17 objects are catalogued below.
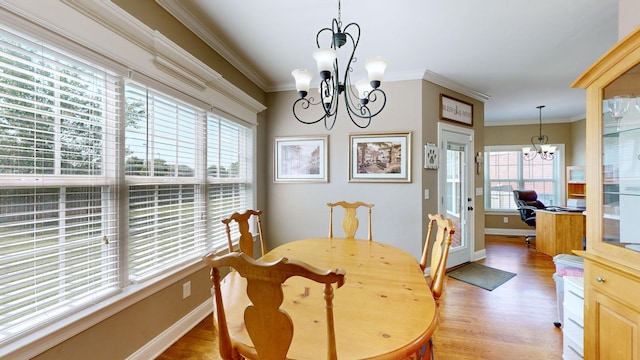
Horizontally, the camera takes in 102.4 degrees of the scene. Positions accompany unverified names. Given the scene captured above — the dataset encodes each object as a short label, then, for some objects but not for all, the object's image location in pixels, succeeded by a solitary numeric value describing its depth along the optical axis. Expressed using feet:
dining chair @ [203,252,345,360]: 2.40
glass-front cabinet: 4.25
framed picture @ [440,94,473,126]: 11.66
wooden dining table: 2.83
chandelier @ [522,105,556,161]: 17.28
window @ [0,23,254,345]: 3.88
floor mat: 10.52
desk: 13.25
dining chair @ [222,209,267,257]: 5.89
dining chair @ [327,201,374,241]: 8.27
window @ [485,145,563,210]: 19.02
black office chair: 16.48
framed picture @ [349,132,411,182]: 10.81
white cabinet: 5.83
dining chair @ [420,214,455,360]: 4.58
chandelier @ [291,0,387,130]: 4.97
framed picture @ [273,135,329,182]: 11.60
